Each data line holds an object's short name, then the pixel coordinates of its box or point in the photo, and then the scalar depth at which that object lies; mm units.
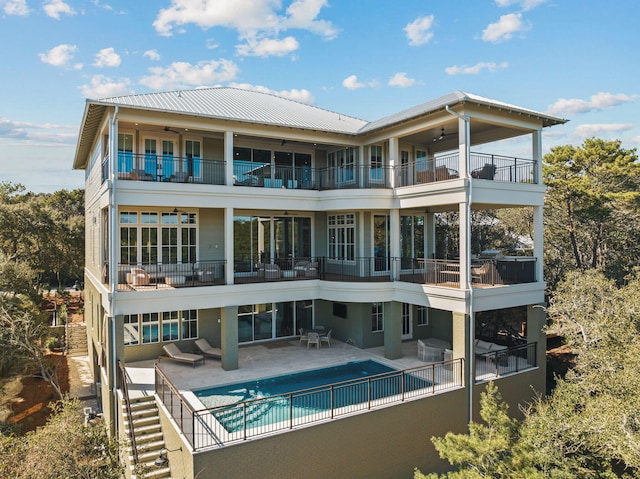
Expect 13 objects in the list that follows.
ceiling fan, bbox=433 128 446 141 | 17656
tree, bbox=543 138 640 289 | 21359
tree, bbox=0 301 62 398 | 16109
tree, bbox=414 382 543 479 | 9246
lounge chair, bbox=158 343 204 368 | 15445
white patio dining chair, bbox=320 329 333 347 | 18250
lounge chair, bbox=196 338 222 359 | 16141
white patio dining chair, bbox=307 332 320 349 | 18016
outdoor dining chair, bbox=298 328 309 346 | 18344
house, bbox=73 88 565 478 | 11695
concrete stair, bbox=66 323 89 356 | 25750
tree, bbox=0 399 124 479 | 8094
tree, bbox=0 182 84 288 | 32531
